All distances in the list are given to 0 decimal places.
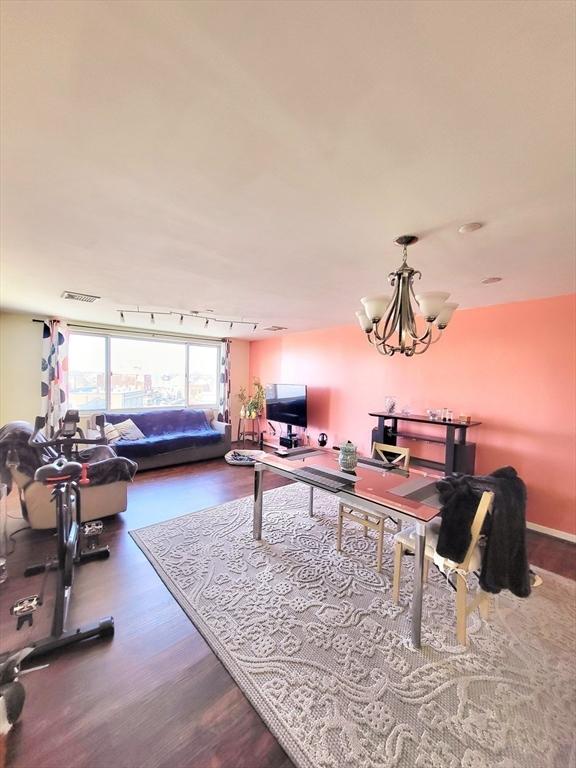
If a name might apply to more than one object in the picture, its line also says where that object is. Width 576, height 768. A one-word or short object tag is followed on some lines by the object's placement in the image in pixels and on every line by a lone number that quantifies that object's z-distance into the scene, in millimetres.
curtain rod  5141
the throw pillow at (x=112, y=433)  4700
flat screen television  5348
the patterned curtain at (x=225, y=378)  6512
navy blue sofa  4691
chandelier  1770
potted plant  6270
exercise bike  1705
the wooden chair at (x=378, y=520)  2346
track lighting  4270
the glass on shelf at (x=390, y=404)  4145
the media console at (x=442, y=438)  3342
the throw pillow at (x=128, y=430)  4904
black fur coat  1639
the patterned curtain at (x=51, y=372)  4762
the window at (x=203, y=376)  6566
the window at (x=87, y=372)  5209
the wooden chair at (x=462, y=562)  1606
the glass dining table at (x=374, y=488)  1725
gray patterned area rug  1263
